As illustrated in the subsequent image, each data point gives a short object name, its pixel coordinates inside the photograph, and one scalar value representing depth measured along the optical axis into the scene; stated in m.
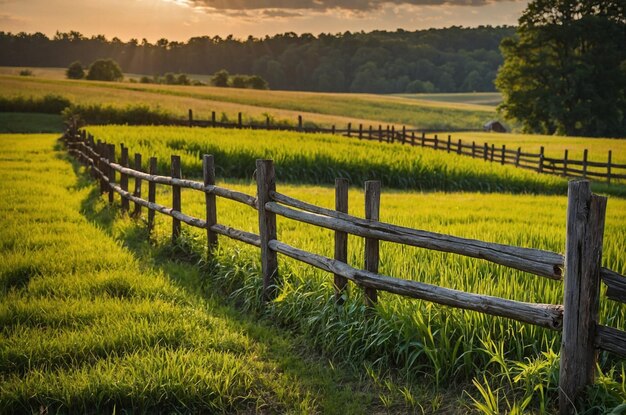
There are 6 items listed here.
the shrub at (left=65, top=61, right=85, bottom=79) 109.06
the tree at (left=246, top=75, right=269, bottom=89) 116.56
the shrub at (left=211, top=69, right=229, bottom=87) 115.06
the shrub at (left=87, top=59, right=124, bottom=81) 101.31
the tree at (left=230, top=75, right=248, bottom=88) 116.50
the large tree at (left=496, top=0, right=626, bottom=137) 52.84
